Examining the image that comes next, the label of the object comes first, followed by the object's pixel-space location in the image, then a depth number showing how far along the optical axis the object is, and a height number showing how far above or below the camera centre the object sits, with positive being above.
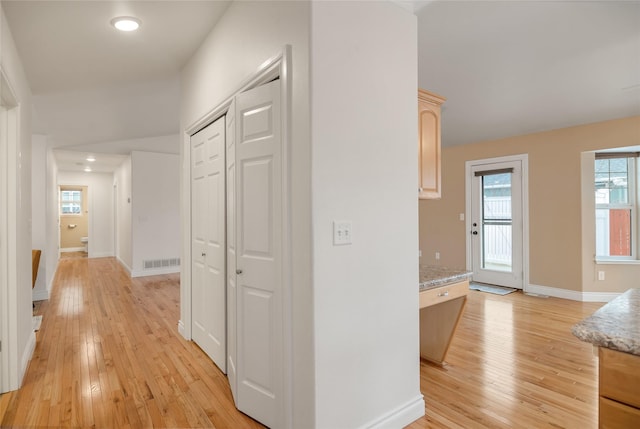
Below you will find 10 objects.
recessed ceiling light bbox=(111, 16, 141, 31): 2.36 +1.34
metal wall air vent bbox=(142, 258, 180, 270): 6.79 -0.98
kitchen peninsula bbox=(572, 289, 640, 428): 0.93 -0.43
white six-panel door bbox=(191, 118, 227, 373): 2.70 -0.23
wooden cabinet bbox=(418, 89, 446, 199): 2.54 +0.52
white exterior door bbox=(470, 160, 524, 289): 5.40 -0.15
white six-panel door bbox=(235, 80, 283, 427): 1.89 -0.22
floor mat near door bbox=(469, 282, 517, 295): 5.22 -1.18
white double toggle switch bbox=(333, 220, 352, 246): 1.75 -0.09
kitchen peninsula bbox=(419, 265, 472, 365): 2.41 -0.72
